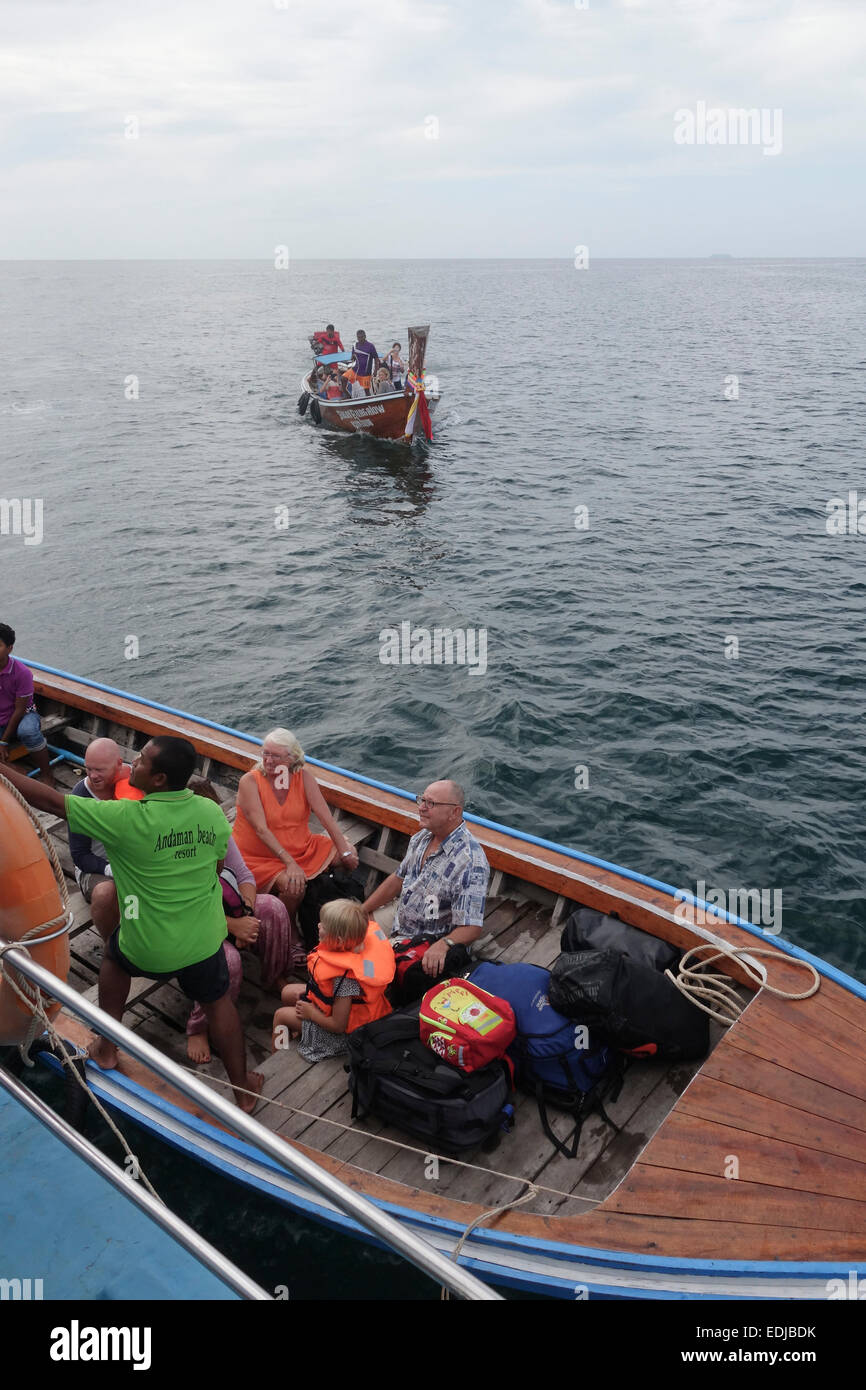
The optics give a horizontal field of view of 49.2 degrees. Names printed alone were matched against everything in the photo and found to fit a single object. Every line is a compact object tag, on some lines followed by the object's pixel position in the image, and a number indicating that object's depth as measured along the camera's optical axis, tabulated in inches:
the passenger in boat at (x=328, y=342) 1444.4
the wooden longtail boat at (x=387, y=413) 1202.0
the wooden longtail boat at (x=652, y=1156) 173.0
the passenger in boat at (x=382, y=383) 1219.9
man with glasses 232.4
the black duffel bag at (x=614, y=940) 230.1
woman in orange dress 257.3
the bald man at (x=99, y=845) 225.5
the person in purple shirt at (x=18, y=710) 319.0
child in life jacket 210.4
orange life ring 160.4
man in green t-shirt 172.9
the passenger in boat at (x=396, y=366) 1235.0
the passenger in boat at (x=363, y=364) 1213.7
